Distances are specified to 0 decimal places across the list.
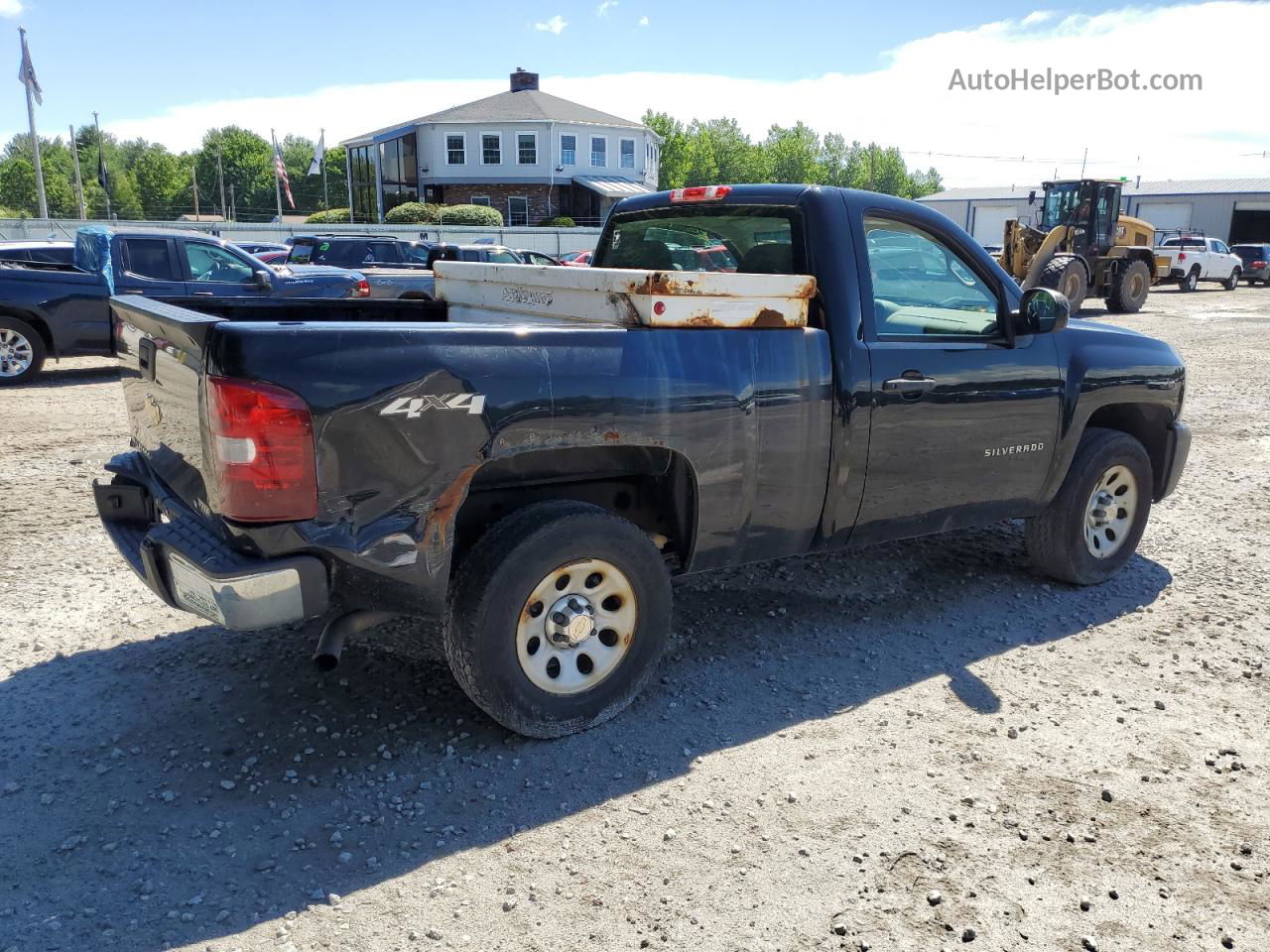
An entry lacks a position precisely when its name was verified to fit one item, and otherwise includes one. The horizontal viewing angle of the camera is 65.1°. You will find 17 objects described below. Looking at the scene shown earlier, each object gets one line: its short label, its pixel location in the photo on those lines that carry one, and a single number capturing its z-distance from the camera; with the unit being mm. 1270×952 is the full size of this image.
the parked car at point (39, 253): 11461
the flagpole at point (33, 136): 37750
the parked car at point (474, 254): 17953
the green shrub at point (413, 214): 42866
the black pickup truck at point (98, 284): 10688
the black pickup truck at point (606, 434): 2980
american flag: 51594
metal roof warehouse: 54344
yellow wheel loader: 23609
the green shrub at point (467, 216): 41844
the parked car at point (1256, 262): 38812
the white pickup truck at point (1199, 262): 32969
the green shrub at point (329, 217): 49375
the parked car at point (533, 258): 20266
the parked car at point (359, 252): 18672
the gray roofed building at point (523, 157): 48812
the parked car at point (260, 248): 23797
